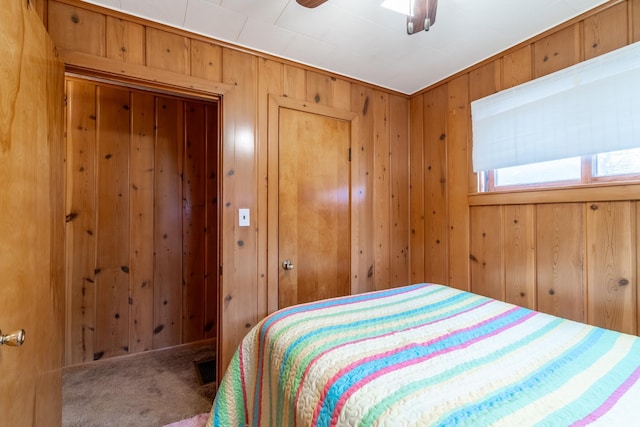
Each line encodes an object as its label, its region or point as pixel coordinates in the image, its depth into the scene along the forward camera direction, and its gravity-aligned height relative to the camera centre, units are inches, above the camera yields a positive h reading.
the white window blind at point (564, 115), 57.9 +23.8
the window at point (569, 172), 60.1 +10.5
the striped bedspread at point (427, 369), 29.7 -19.9
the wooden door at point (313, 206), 83.7 +2.9
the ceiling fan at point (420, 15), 44.4 +32.1
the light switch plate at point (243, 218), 76.7 -0.5
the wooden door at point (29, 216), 34.5 +0.2
